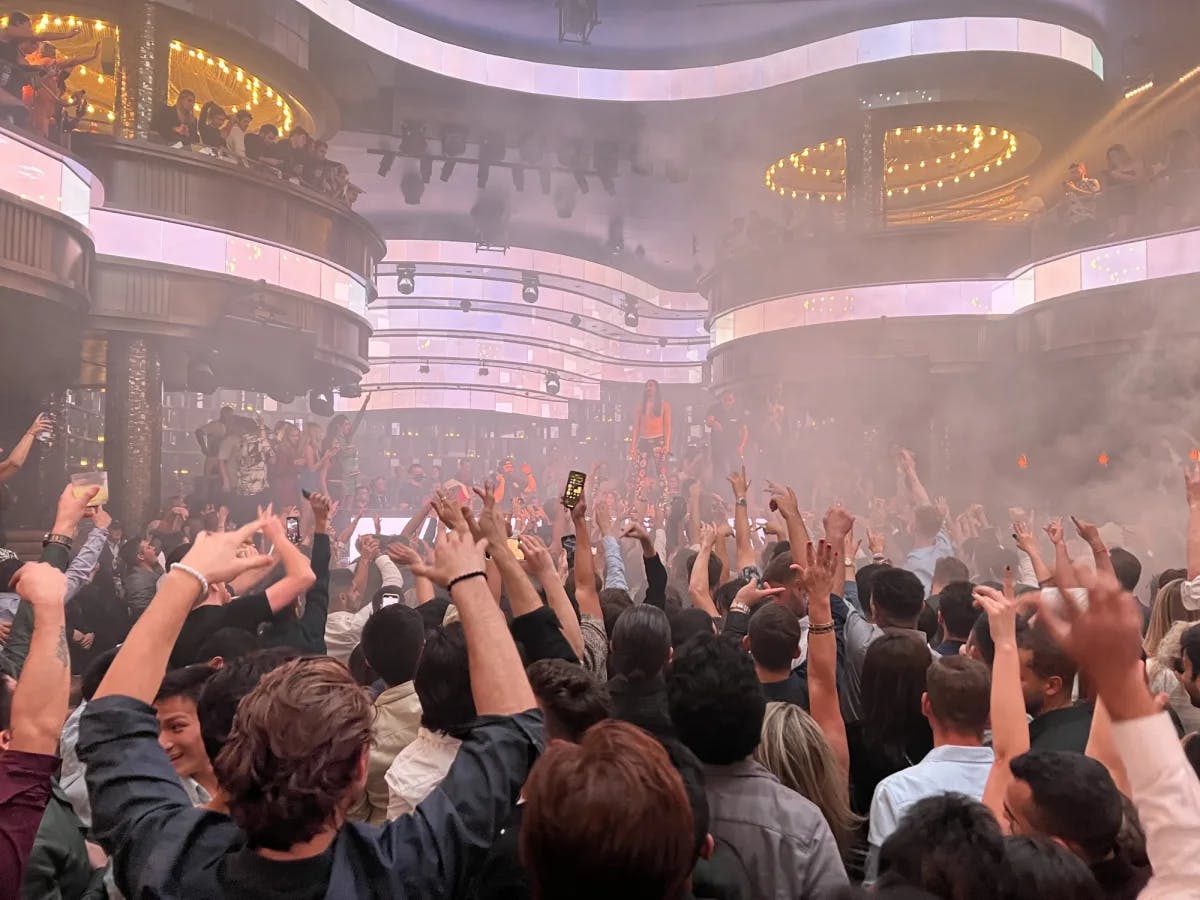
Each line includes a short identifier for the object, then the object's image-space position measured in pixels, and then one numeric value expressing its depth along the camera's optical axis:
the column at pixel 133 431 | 9.35
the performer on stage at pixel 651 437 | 18.92
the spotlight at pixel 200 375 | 10.37
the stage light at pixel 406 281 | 18.91
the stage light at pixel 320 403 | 13.73
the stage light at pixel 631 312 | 27.19
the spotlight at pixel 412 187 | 15.77
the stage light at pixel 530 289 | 21.05
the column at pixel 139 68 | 9.83
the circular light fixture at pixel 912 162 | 15.76
